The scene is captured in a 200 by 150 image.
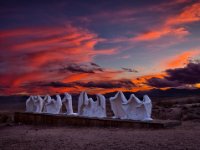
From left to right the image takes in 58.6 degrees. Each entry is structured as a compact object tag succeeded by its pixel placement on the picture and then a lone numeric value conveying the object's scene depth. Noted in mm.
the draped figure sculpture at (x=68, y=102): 12520
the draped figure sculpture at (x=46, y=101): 13990
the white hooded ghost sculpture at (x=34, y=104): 14568
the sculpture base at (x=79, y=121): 8787
